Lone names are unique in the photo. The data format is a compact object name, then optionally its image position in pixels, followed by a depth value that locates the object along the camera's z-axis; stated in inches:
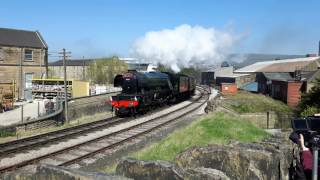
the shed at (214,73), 3595.0
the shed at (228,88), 2315.5
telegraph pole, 1255.0
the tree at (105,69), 3408.0
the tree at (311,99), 1459.2
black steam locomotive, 1243.2
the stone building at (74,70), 3969.0
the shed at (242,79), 2945.4
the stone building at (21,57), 2146.0
